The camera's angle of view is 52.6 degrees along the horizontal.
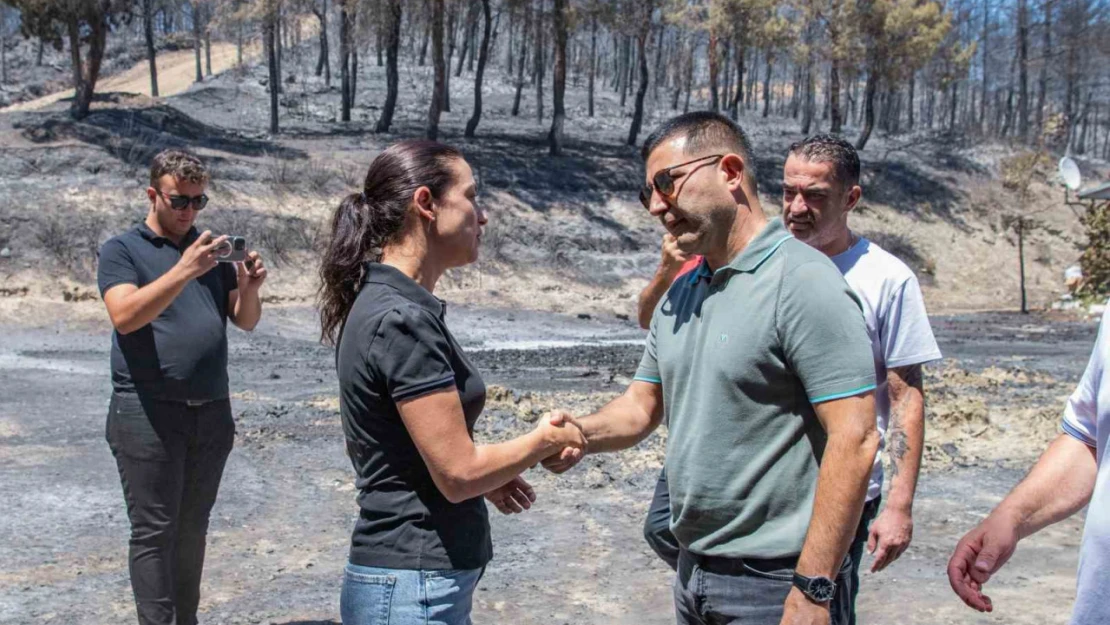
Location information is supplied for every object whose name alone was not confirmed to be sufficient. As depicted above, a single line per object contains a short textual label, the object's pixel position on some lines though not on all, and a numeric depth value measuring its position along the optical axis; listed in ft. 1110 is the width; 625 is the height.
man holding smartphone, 12.71
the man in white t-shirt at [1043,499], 7.82
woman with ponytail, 7.56
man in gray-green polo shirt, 7.25
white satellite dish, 78.02
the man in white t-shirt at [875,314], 9.91
